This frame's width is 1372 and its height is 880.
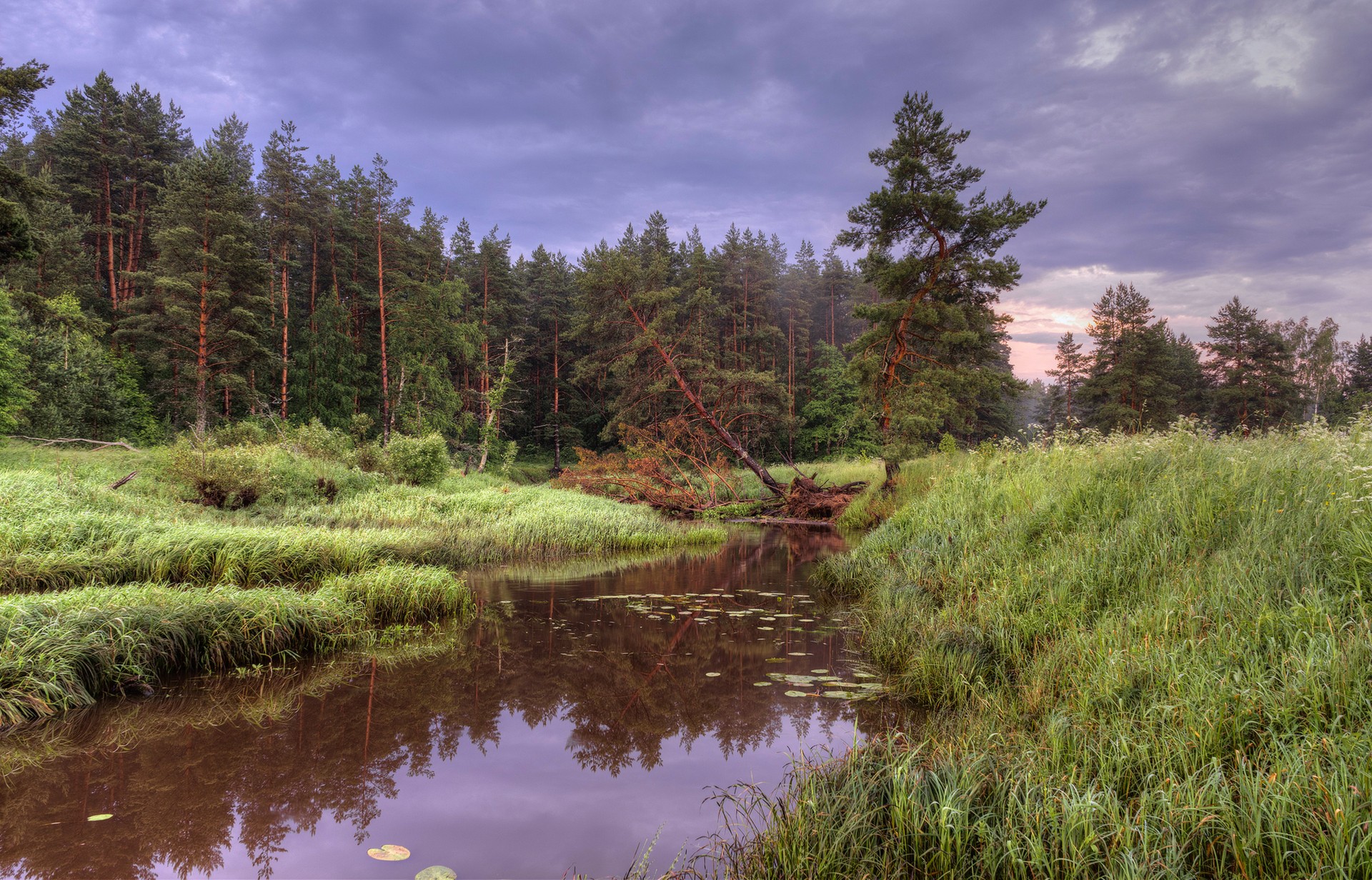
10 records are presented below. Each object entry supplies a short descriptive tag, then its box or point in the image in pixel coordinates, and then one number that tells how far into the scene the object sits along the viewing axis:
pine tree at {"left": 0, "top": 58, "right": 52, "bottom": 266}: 14.27
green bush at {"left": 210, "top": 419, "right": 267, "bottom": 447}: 20.03
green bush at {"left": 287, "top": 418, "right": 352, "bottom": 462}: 19.72
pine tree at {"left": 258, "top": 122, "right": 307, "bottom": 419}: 35.28
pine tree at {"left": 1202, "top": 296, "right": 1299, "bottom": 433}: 38.09
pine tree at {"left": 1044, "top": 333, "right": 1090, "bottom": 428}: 47.51
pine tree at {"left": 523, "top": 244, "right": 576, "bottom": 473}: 45.03
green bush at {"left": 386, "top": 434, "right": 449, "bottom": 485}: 19.59
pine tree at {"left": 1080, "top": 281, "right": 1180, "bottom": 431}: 38.25
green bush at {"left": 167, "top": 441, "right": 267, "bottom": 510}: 14.03
